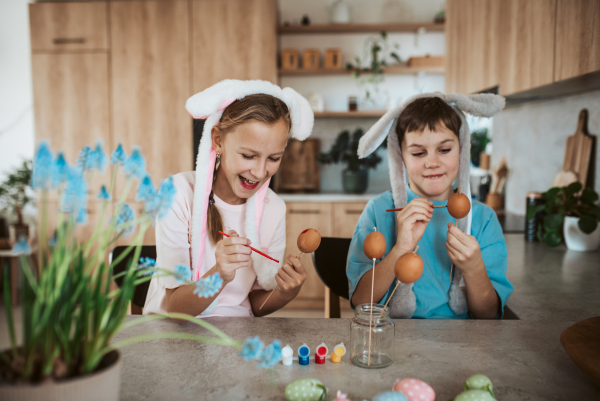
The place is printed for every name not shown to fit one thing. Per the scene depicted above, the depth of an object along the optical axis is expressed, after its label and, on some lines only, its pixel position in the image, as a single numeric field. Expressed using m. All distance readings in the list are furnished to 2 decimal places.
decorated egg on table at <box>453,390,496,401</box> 0.63
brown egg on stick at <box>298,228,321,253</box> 1.04
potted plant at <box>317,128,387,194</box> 3.69
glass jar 0.83
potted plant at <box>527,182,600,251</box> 1.90
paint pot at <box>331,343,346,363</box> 0.83
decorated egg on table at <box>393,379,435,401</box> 0.66
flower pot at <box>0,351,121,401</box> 0.47
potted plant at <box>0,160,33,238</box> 3.42
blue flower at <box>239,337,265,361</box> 0.51
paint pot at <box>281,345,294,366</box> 0.81
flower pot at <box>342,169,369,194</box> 3.68
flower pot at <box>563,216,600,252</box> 1.94
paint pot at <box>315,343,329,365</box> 0.82
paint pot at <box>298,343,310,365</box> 0.82
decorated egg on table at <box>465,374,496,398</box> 0.69
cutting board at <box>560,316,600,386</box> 0.70
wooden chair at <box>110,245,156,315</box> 1.50
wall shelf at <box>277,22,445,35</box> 3.65
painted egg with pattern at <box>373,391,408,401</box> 0.63
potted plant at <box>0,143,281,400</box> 0.48
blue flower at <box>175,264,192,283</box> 0.61
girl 1.18
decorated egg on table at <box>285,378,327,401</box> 0.68
